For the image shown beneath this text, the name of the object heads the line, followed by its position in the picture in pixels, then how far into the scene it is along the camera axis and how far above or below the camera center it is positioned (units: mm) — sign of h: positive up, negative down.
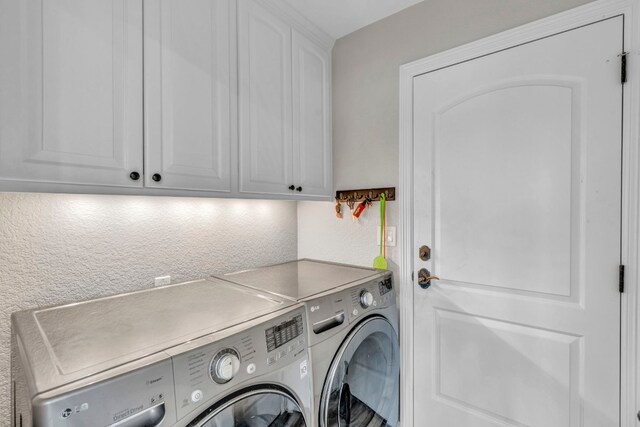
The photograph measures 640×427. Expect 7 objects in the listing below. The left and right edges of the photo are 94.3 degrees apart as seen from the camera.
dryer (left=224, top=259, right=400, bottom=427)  1185 -567
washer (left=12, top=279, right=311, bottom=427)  646 -382
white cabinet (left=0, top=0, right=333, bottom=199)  869 +429
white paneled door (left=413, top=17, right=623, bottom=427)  1161 -109
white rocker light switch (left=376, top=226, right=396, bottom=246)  1711 -147
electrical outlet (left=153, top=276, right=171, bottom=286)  1432 -340
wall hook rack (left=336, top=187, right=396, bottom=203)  1705 +94
